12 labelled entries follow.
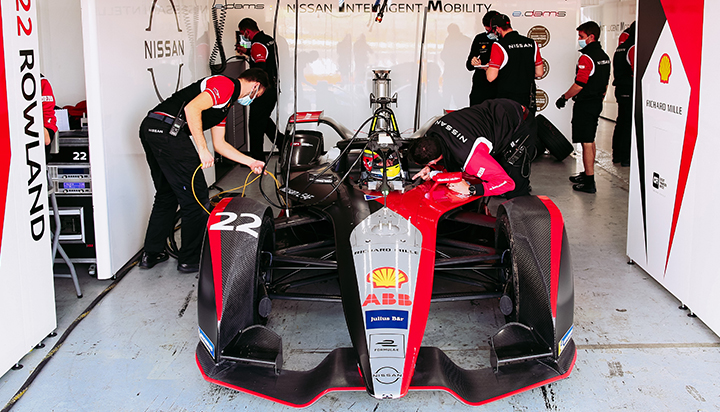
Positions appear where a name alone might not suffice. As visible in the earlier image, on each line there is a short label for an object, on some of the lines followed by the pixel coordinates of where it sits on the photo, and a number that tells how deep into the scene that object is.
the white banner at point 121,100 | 3.92
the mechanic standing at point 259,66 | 7.14
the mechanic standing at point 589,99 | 6.30
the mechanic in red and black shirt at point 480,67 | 6.94
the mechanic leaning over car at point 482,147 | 3.83
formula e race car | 2.56
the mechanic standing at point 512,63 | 6.34
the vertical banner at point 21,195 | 2.87
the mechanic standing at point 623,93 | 7.33
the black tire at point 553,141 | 7.69
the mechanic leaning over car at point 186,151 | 3.89
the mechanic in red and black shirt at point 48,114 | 3.79
